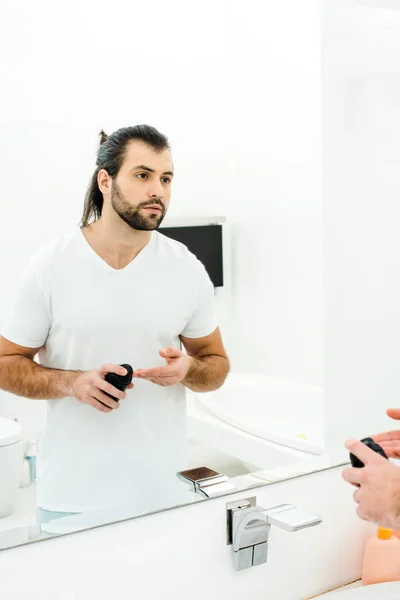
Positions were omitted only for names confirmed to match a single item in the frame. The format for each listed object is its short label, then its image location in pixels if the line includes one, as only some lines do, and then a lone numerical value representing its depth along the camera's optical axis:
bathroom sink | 1.31
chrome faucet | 1.26
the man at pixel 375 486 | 1.07
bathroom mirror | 1.12
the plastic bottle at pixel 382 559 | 1.40
